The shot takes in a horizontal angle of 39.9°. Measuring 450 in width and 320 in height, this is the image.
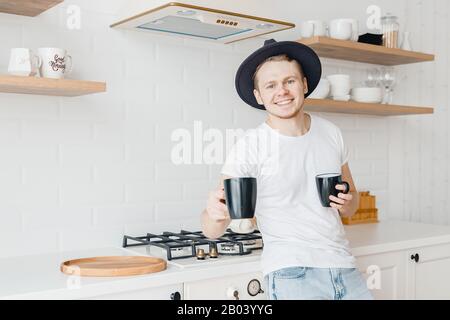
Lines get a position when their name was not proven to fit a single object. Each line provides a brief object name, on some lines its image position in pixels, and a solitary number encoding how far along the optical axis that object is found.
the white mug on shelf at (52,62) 2.29
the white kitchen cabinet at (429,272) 2.90
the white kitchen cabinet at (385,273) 2.67
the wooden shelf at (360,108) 3.10
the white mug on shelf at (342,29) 3.22
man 2.07
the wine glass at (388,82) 3.56
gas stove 2.32
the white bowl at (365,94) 3.35
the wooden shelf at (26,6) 2.25
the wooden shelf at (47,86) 2.14
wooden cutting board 2.05
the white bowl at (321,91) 3.19
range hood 2.36
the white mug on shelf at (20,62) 2.22
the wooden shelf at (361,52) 3.11
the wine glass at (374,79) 3.57
